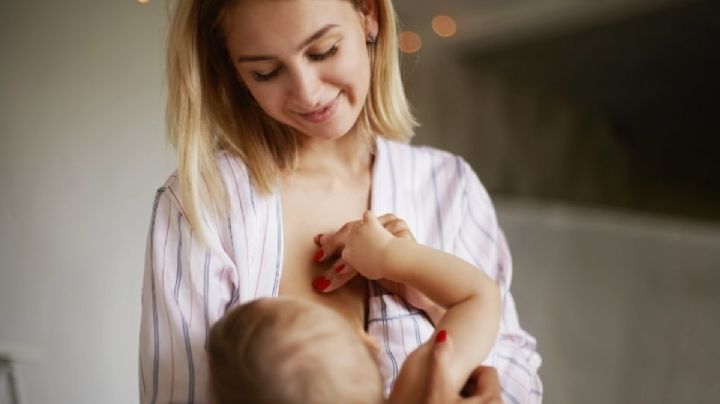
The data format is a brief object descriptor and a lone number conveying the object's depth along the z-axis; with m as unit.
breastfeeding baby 0.66
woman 0.84
